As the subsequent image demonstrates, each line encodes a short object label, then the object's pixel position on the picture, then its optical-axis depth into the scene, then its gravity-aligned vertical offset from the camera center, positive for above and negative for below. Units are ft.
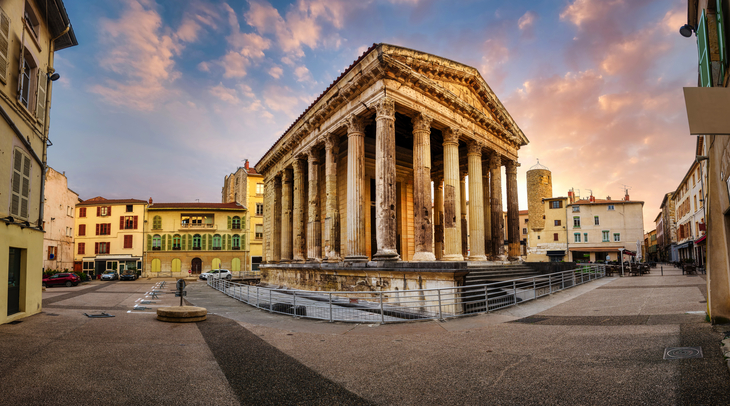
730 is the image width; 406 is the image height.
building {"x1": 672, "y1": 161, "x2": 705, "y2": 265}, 106.42 +5.33
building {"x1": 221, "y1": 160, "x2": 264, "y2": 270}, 141.69 +9.82
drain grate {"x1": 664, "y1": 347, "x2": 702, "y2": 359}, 15.42 -5.05
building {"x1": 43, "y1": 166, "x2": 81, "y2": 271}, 114.73 +6.13
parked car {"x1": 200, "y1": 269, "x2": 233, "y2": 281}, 113.19 -10.79
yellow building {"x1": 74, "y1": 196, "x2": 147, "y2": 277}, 136.87 +1.69
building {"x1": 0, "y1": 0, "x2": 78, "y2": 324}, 27.50 +8.65
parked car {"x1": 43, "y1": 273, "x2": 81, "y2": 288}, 87.30 -9.18
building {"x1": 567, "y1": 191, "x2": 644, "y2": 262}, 148.15 +2.46
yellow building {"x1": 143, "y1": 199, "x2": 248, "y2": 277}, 137.08 +0.09
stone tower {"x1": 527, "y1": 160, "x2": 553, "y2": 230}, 160.15 +17.96
